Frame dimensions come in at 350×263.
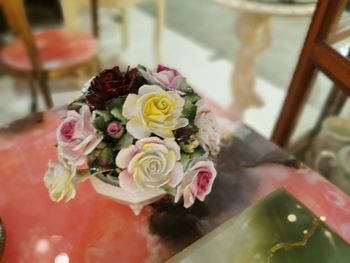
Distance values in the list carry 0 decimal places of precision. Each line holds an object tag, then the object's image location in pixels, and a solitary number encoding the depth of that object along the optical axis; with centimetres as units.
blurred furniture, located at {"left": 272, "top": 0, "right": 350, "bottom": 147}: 84
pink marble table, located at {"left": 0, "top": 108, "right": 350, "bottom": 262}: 68
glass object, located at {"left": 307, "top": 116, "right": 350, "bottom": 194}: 105
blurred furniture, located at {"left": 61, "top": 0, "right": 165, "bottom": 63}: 173
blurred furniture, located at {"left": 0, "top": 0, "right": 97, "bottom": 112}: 134
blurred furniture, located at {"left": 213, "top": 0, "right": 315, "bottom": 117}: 117
